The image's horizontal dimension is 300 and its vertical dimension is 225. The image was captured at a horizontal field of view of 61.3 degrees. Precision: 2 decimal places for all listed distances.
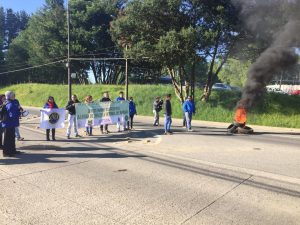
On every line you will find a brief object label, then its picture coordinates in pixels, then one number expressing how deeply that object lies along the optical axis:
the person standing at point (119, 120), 10.75
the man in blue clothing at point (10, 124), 6.65
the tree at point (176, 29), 14.02
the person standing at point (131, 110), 11.23
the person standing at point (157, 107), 12.98
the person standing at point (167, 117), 10.14
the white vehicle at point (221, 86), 25.36
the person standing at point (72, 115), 9.41
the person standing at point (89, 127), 9.84
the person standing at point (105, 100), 10.34
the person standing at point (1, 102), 7.33
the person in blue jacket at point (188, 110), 10.77
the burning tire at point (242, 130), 10.60
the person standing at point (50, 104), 9.36
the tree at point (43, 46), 32.40
